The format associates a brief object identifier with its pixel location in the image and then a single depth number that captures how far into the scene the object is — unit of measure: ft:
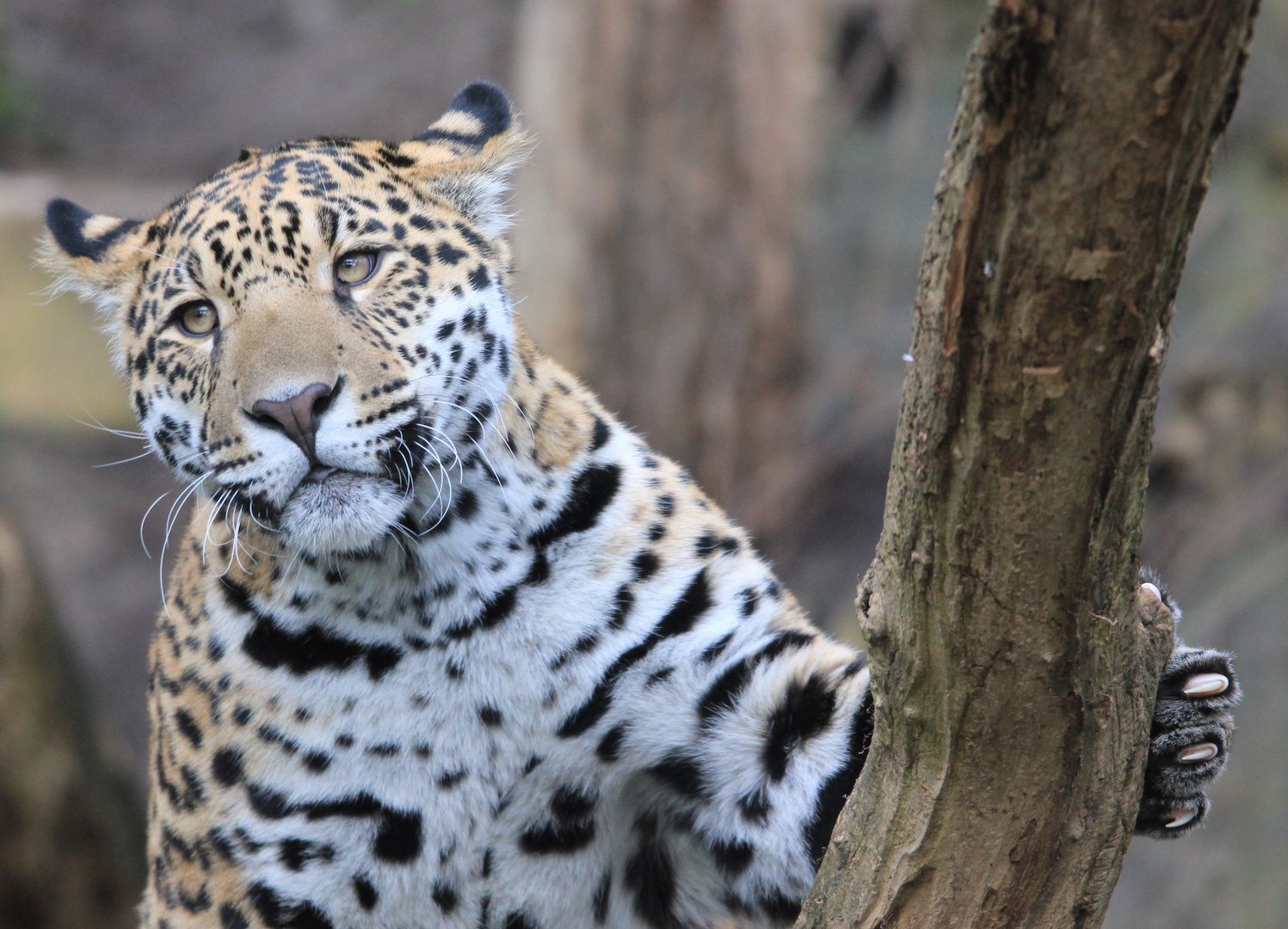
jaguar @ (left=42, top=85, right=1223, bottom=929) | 27.84
